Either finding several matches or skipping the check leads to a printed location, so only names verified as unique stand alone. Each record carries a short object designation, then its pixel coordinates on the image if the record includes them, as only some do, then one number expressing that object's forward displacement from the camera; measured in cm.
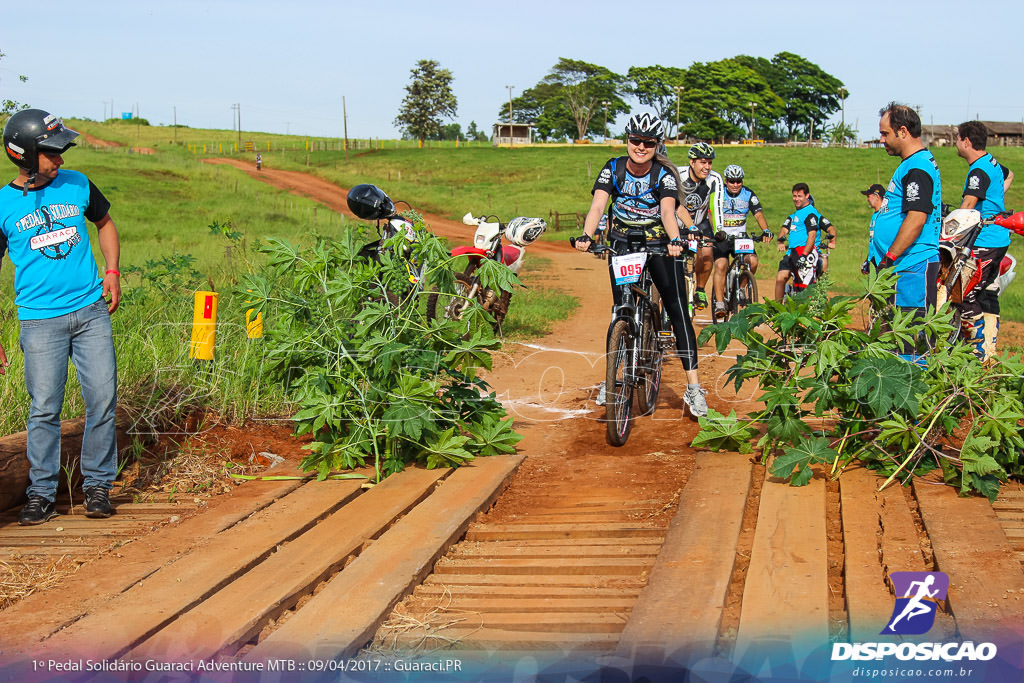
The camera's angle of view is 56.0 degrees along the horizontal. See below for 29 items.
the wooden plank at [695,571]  315
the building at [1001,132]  8538
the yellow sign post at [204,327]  681
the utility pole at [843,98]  10044
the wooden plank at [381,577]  324
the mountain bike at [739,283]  1123
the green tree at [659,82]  10106
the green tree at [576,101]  10069
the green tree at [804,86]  10469
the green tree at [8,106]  1359
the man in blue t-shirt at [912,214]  576
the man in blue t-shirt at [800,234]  1177
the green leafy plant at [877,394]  478
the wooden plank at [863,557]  326
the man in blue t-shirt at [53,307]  485
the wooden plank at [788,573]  316
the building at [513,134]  8969
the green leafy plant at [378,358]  550
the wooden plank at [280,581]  324
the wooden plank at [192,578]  329
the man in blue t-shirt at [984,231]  694
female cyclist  641
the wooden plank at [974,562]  321
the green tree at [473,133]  13904
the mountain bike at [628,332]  622
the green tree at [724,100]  9662
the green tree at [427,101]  10025
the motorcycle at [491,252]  873
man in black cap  1002
